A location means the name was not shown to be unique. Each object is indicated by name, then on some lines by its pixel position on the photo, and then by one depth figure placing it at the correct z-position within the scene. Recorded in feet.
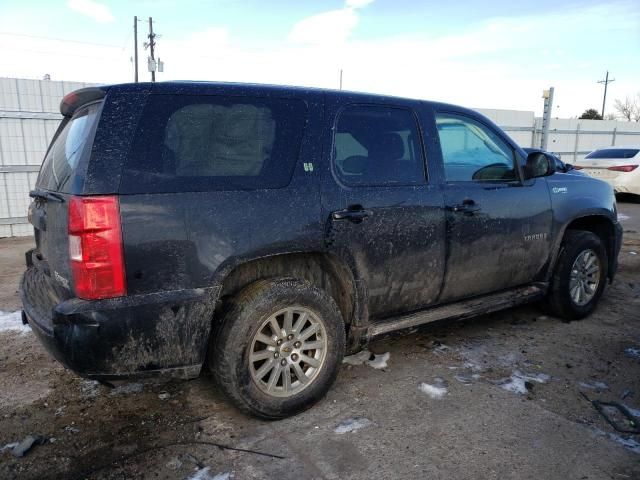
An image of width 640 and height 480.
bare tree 194.39
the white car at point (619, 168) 41.68
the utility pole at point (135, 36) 112.11
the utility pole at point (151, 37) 117.25
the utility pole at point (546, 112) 45.49
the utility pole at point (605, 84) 198.18
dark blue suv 7.81
